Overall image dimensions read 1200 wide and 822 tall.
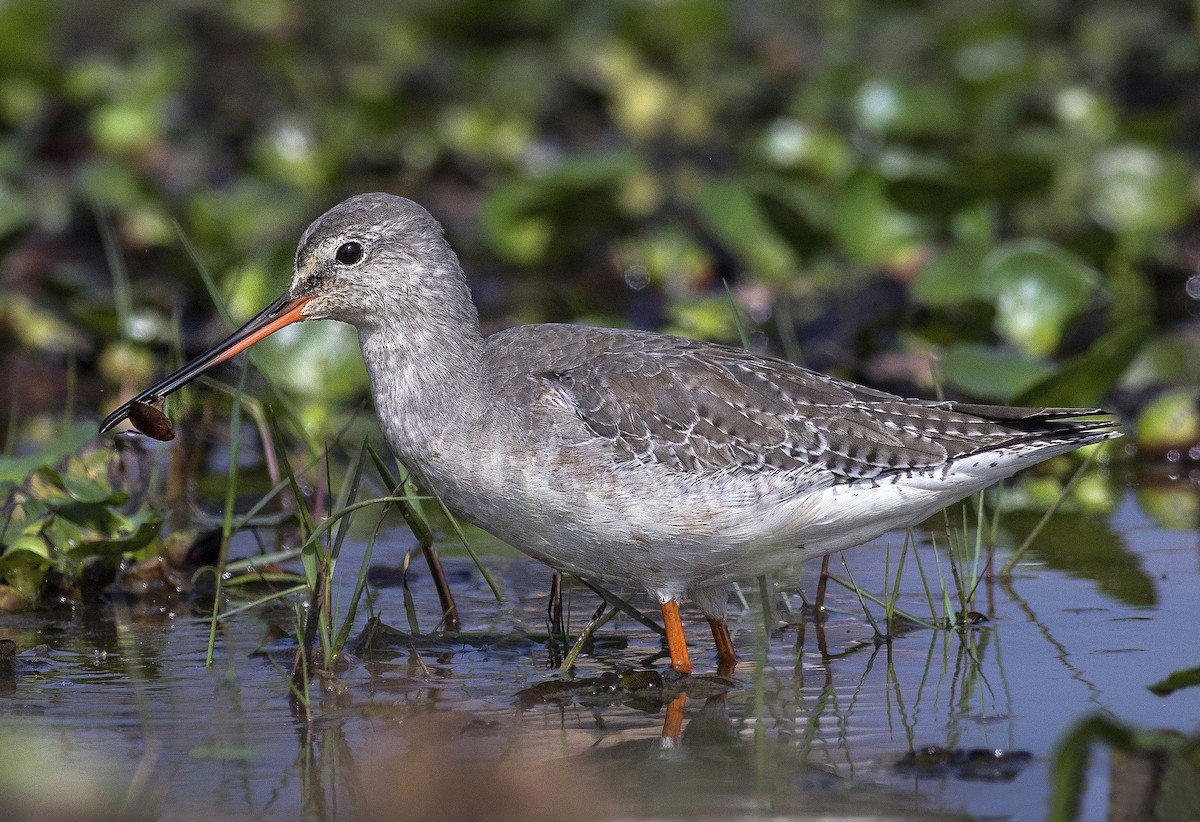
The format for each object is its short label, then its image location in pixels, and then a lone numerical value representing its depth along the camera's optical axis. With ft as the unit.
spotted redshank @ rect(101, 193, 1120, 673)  35.47
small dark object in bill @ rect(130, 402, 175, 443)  34.86
